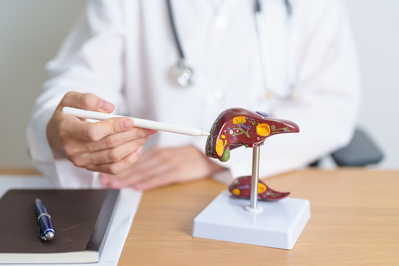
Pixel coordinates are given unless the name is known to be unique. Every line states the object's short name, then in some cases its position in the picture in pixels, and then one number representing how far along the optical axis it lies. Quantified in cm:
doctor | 82
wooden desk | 48
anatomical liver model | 47
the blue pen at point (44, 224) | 47
